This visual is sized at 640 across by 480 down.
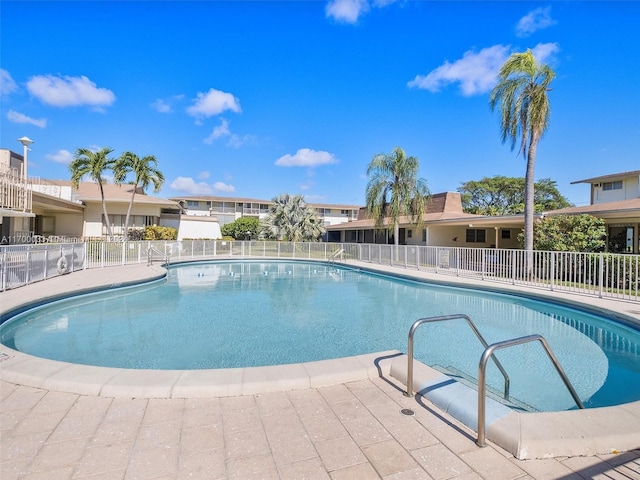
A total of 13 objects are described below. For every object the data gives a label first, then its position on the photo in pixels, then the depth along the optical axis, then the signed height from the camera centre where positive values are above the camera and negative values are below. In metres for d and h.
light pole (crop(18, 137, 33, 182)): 16.23 +4.88
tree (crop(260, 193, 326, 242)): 26.70 +1.78
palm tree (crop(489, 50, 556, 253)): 12.80 +5.47
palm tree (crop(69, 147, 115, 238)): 20.34 +4.82
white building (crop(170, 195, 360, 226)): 44.66 +5.04
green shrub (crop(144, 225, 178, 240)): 25.48 +0.74
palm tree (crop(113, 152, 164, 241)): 21.34 +4.73
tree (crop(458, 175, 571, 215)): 39.88 +6.29
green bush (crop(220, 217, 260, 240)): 37.62 +1.58
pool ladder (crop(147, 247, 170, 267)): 18.39 -0.76
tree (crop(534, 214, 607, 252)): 13.29 +0.47
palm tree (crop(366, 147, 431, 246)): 19.73 +3.41
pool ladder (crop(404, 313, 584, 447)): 2.38 -1.02
